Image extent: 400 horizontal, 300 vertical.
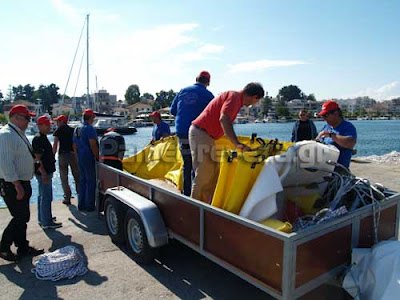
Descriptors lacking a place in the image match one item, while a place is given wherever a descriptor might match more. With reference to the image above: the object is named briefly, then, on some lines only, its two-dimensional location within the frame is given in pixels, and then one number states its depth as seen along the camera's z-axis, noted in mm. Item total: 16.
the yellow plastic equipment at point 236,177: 2773
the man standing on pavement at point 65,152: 6383
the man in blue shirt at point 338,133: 3717
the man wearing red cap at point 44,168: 4926
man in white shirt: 3783
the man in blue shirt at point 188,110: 4402
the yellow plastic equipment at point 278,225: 2514
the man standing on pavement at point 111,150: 5428
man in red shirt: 3391
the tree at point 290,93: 159000
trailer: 2260
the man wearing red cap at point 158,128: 7218
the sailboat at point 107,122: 33531
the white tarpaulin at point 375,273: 2186
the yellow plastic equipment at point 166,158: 3754
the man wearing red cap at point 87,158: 5695
